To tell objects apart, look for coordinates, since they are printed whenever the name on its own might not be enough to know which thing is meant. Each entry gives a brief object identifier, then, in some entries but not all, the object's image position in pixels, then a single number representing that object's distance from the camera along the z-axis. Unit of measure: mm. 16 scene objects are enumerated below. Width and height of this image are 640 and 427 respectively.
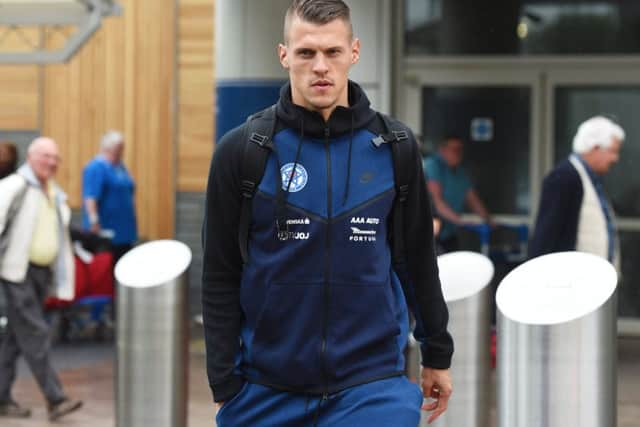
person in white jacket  9914
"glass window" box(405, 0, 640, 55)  13758
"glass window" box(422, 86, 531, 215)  14172
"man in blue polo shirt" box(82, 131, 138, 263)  14758
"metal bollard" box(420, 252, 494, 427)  7078
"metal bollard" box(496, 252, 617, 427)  5160
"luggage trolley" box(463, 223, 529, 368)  13859
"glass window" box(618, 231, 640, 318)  13906
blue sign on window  14203
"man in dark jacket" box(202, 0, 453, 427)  4109
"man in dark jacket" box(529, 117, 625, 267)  8469
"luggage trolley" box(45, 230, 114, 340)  14195
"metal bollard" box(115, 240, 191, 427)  7398
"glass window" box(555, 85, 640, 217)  13828
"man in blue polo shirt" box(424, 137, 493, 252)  13047
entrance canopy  13008
